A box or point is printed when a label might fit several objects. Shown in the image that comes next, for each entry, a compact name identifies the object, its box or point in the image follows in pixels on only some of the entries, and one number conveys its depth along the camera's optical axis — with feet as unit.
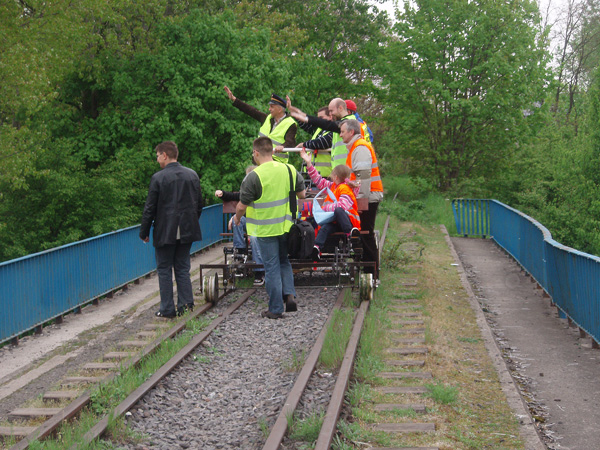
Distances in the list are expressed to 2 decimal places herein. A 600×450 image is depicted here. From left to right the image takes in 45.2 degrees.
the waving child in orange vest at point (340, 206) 33.86
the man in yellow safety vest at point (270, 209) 30.32
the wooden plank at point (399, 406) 20.66
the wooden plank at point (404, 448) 17.70
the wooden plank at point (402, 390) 22.21
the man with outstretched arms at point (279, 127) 36.22
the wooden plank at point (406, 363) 25.23
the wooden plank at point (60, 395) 22.02
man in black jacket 31.89
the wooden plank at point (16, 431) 18.99
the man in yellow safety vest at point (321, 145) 37.35
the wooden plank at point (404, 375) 23.79
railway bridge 22.42
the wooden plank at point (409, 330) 30.12
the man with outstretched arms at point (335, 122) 34.96
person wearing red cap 36.99
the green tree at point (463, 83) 96.48
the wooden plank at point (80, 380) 23.66
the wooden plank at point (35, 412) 20.45
